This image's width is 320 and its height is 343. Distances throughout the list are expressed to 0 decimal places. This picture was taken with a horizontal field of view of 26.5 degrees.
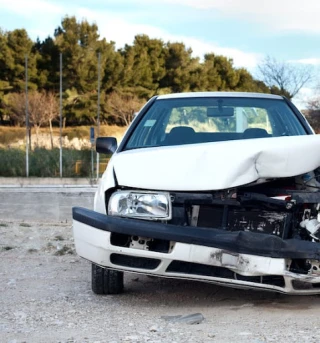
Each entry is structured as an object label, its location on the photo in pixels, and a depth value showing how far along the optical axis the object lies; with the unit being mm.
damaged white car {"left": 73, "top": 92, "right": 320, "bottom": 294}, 4098
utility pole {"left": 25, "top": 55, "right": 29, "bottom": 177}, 32509
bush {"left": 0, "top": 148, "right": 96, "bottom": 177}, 33312
